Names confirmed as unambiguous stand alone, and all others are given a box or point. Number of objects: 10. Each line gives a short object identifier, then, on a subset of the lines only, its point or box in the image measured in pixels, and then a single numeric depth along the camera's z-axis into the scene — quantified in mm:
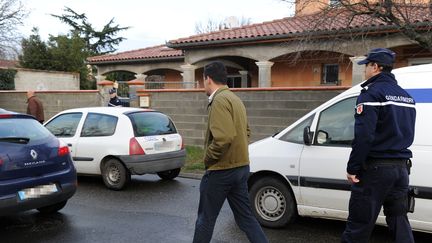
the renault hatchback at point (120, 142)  7453
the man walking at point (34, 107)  10516
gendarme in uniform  3574
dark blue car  4910
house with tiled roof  10523
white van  4418
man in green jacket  3633
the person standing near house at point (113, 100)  11391
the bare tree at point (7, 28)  24500
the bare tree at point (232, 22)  21078
